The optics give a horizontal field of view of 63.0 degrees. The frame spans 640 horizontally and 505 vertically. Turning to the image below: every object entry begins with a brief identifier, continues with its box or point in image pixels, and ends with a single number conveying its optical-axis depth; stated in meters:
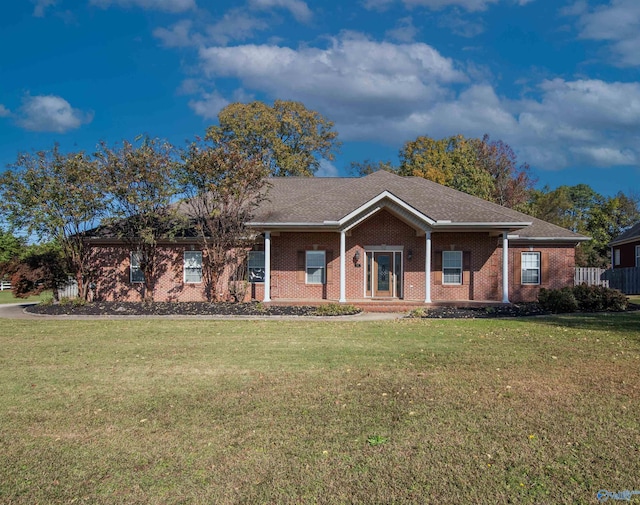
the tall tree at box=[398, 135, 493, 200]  39.38
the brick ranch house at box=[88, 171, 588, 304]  20.14
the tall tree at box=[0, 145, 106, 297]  19.72
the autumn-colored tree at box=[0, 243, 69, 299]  19.80
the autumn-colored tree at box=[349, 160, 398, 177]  49.84
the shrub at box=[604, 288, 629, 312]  18.06
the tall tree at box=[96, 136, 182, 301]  19.88
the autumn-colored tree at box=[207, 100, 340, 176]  41.47
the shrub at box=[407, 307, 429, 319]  16.61
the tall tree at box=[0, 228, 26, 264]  43.12
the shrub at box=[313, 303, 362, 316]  16.80
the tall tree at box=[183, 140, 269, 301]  19.64
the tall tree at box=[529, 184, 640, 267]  46.75
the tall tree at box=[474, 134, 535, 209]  44.78
